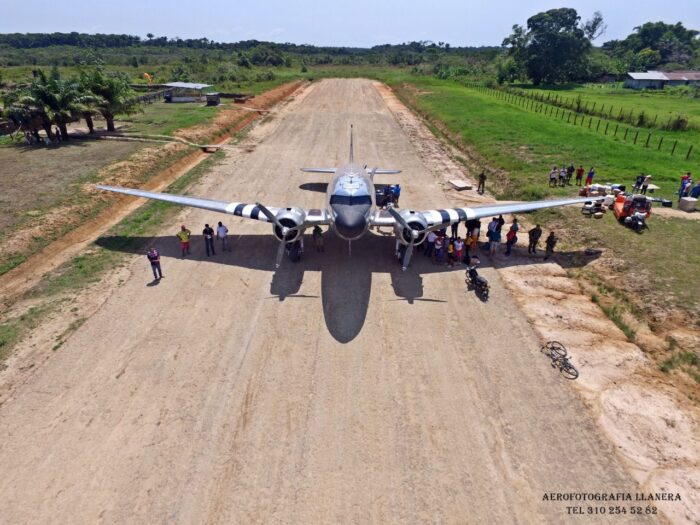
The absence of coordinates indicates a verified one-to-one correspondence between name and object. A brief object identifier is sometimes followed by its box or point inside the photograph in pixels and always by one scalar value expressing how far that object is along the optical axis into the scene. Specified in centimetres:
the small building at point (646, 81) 10344
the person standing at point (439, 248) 2247
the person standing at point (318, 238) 2311
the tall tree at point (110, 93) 4603
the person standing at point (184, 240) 2255
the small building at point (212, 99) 6662
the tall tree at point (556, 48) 10500
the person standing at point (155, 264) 2019
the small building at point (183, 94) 7300
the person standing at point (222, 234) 2297
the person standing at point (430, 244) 2272
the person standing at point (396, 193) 3072
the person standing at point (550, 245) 2318
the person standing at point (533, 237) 2338
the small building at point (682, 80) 10543
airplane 2019
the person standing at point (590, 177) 3198
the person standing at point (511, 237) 2338
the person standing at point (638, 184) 3105
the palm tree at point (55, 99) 4094
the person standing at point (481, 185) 3378
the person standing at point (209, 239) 2261
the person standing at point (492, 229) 2347
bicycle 1516
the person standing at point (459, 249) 2242
